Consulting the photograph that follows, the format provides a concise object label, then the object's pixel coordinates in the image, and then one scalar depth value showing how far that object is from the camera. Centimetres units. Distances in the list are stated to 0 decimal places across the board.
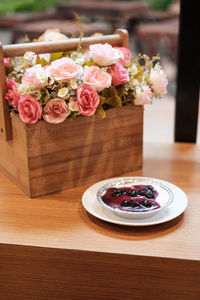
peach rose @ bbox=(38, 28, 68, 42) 119
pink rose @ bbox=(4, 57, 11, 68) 111
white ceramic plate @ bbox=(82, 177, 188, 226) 88
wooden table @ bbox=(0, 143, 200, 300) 82
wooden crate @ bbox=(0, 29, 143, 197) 99
